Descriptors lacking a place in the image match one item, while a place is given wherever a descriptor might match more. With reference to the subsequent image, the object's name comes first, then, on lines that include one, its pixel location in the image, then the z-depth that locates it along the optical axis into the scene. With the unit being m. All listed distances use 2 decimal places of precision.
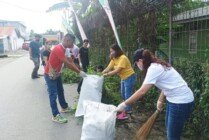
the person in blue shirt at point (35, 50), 7.31
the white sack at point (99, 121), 2.48
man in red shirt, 3.58
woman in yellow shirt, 3.63
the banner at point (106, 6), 4.21
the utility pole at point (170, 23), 3.38
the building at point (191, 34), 3.07
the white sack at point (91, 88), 3.60
